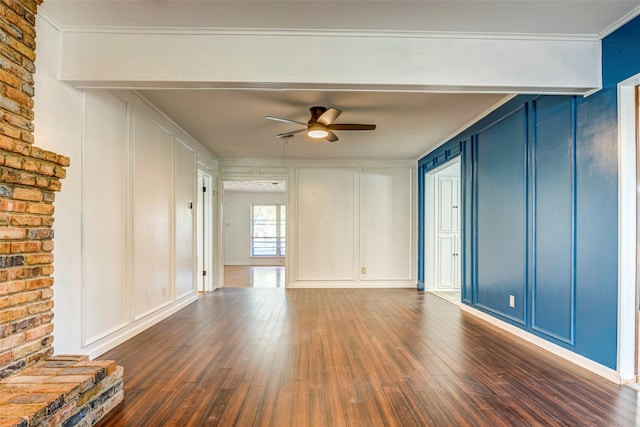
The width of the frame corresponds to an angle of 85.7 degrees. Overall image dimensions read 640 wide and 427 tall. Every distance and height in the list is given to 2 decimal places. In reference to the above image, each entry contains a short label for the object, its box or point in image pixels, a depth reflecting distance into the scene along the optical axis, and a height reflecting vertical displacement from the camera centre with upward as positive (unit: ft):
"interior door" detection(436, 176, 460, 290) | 20.51 -0.70
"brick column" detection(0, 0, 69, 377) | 6.15 +0.22
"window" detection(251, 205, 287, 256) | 37.17 -1.20
